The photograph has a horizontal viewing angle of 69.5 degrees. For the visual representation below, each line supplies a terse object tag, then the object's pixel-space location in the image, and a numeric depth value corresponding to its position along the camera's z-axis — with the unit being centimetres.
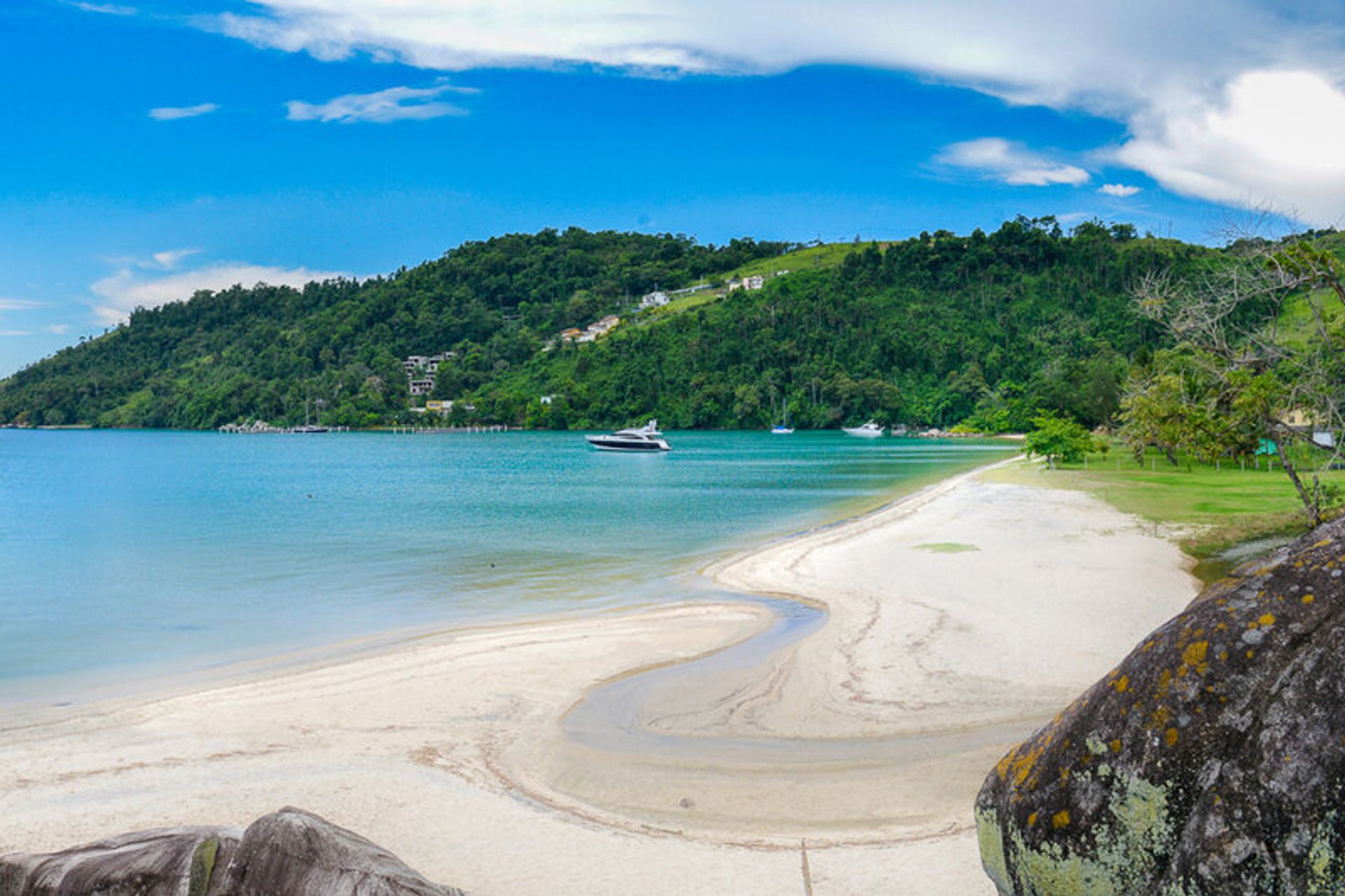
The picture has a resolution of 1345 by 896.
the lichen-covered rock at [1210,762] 335
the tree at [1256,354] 1689
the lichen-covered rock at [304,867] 418
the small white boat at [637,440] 11344
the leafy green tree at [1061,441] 6053
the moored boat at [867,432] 17600
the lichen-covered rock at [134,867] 436
